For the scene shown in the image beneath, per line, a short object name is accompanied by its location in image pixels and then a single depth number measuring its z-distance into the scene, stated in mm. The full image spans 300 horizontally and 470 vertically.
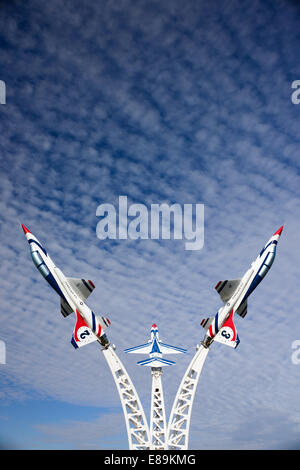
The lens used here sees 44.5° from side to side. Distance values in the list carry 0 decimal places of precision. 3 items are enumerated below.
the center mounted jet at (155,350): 29094
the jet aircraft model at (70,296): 25578
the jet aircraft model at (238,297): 25969
